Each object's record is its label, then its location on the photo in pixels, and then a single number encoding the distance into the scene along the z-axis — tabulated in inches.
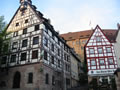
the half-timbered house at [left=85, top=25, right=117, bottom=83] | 1060.0
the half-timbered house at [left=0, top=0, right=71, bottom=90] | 826.8
